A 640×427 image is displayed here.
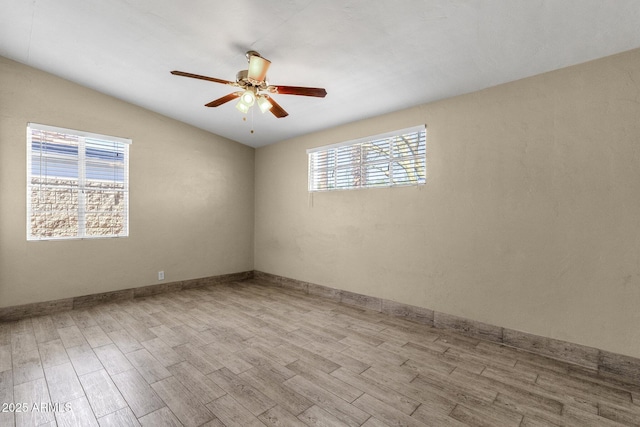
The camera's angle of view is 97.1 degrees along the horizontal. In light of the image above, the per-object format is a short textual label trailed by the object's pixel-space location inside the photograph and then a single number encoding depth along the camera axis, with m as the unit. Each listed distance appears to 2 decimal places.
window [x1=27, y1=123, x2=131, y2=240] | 3.60
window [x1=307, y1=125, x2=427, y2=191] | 3.58
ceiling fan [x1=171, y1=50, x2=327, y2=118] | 2.41
